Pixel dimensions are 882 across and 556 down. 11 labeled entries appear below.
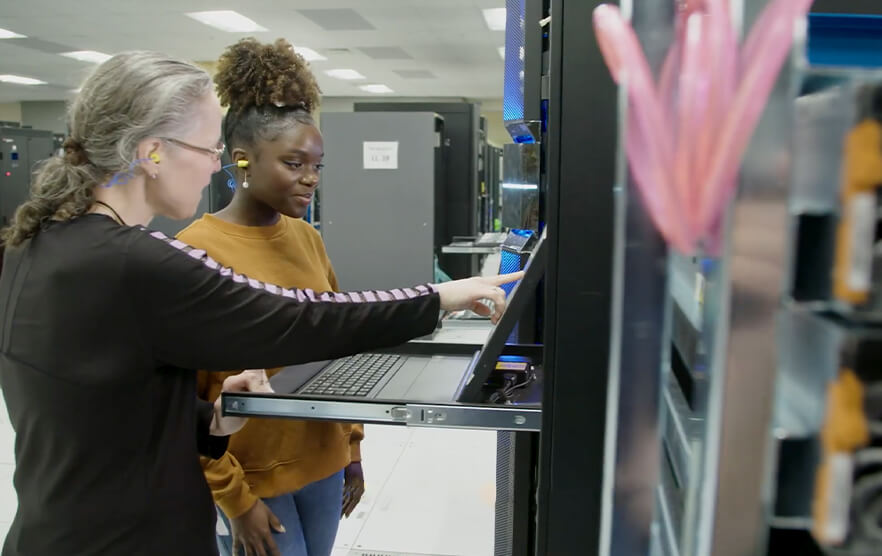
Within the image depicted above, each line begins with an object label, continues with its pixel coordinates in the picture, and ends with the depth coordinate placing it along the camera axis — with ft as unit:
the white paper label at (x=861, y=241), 1.13
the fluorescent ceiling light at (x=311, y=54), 30.71
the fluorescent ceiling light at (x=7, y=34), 27.48
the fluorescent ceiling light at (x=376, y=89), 43.04
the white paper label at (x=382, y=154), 14.23
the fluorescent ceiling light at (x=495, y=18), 23.68
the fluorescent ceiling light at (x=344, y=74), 36.98
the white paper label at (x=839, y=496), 1.20
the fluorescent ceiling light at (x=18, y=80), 39.86
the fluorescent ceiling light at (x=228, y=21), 24.48
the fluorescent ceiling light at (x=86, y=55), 31.83
